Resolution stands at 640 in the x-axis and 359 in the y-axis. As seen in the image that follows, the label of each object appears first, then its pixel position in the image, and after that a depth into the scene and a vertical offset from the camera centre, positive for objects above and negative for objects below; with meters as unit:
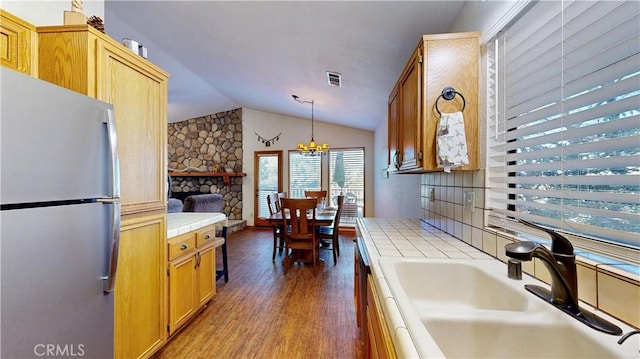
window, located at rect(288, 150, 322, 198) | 6.38 +0.14
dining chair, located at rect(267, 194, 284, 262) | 3.88 -0.87
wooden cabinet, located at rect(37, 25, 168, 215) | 1.24 +0.48
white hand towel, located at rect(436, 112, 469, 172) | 1.30 +0.18
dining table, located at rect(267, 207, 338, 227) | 3.46 -0.55
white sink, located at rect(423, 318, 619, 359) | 0.67 -0.45
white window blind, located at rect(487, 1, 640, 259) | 0.70 +0.19
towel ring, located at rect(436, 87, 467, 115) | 1.36 +0.45
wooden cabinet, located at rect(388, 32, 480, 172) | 1.35 +0.51
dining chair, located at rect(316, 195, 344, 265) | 3.57 -0.82
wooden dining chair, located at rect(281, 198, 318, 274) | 3.21 -0.68
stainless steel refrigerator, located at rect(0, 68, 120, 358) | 0.83 -0.16
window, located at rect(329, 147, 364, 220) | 6.17 +0.04
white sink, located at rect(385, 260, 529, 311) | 1.08 -0.45
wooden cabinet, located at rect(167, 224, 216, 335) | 1.83 -0.76
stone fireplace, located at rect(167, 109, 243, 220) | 6.84 +0.63
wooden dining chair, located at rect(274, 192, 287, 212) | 4.52 -0.38
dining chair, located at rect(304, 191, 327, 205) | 5.14 -0.31
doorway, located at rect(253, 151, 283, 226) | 6.64 +0.04
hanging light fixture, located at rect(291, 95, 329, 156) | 4.75 +0.58
